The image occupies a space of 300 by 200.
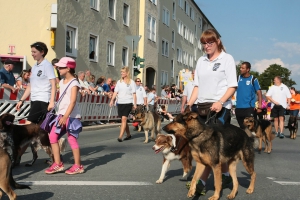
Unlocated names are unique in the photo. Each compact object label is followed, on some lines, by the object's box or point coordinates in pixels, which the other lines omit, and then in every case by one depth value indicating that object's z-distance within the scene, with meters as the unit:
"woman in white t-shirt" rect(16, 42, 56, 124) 6.98
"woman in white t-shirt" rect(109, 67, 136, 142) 11.74
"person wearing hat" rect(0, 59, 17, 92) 10.71
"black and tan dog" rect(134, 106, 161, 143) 12.05
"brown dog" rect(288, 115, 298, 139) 14.29
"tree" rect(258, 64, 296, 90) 125.69
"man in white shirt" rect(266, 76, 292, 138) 13.83
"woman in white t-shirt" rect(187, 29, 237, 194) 5.29
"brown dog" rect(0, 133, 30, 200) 4.22
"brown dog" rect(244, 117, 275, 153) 10.25
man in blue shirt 9.38
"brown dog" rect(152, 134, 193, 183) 6.37
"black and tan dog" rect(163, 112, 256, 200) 4.93
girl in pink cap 6.52
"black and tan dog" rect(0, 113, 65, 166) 5.88
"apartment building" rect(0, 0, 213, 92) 20.09
